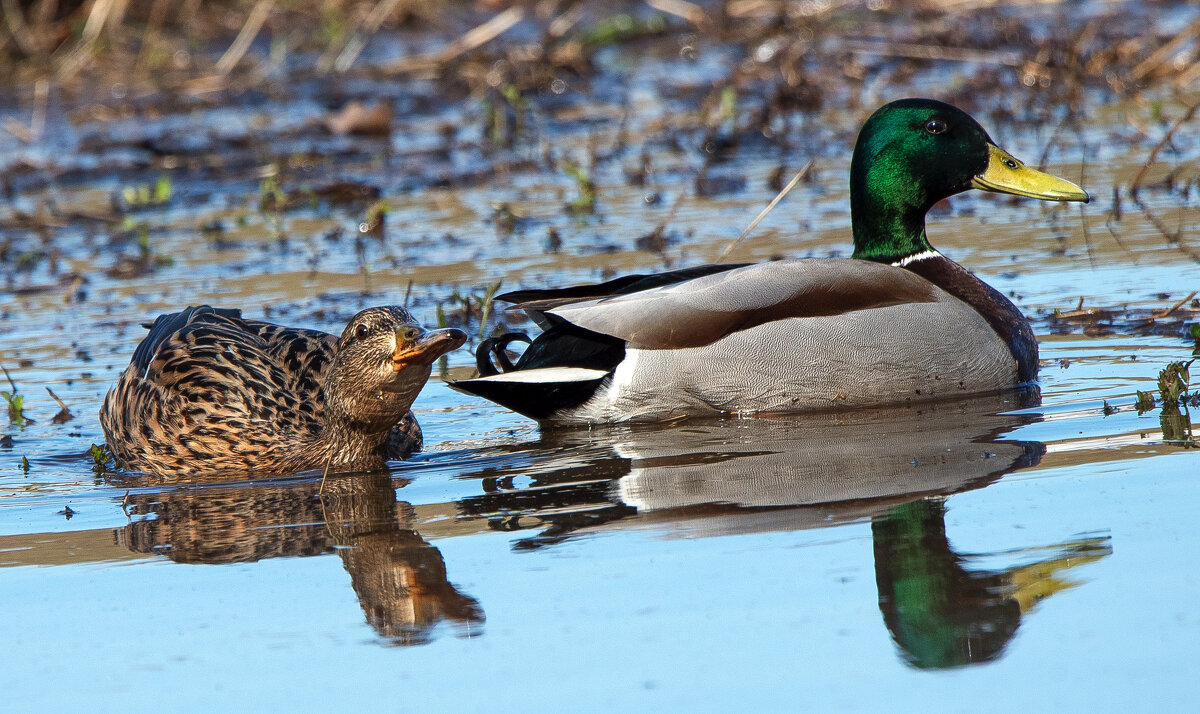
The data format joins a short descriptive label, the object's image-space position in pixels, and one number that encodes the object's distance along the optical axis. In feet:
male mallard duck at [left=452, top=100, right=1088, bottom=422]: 40.55
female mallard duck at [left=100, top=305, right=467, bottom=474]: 36.45
